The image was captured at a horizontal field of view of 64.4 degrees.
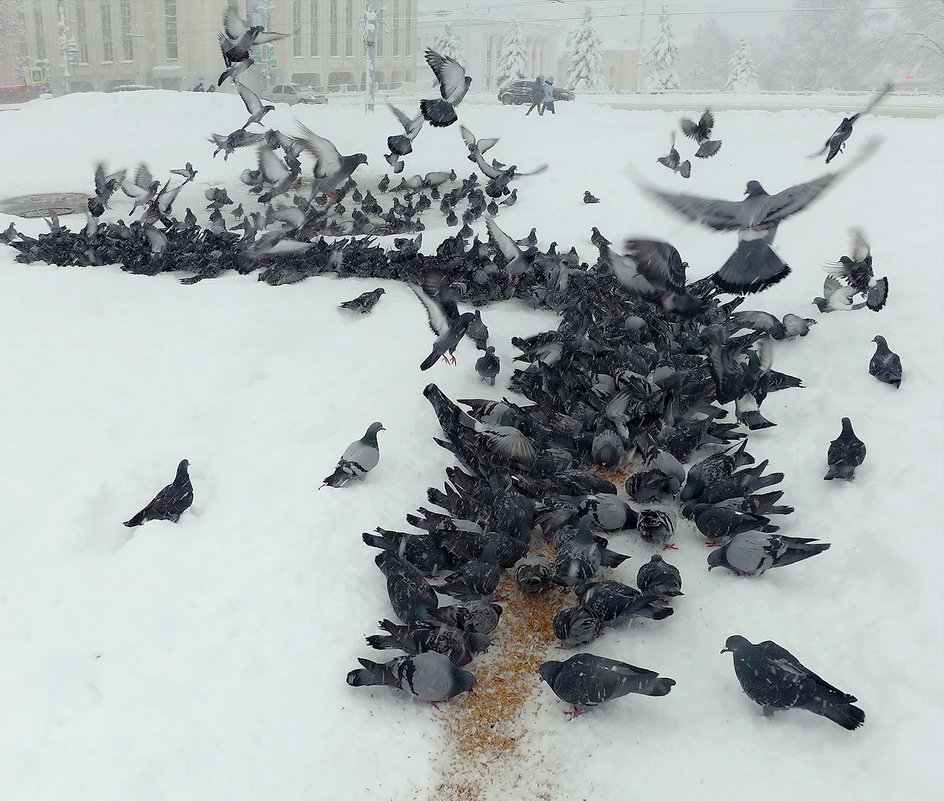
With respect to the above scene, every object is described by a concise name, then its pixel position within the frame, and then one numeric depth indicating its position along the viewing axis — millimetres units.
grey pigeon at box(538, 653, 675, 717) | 2983
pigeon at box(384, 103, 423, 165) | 7375
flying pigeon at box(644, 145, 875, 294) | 3979
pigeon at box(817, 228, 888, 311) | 6223
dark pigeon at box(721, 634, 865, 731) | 2883
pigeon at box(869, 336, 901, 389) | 5395
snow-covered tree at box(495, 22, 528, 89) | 44844
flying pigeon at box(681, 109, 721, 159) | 10719
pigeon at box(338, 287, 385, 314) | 7182
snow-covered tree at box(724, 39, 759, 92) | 37906
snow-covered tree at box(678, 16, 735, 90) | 49219
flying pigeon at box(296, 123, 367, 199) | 7895
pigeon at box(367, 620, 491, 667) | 3271
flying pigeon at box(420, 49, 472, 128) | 7188
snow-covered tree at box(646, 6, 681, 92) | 38938
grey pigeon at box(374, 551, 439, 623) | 3506
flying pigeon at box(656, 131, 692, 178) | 10959
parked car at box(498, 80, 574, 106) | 27234
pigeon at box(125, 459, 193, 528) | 4129
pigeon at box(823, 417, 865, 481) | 4516
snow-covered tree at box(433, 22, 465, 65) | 41872
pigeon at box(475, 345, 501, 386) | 5965
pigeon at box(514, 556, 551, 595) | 3809
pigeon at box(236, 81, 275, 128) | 9086
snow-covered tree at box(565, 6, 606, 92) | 39131
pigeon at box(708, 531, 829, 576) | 3668
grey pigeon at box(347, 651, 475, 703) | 3104
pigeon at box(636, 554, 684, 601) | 3553
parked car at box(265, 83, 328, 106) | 27797
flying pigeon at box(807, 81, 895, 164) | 7676
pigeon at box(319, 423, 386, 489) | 4566
